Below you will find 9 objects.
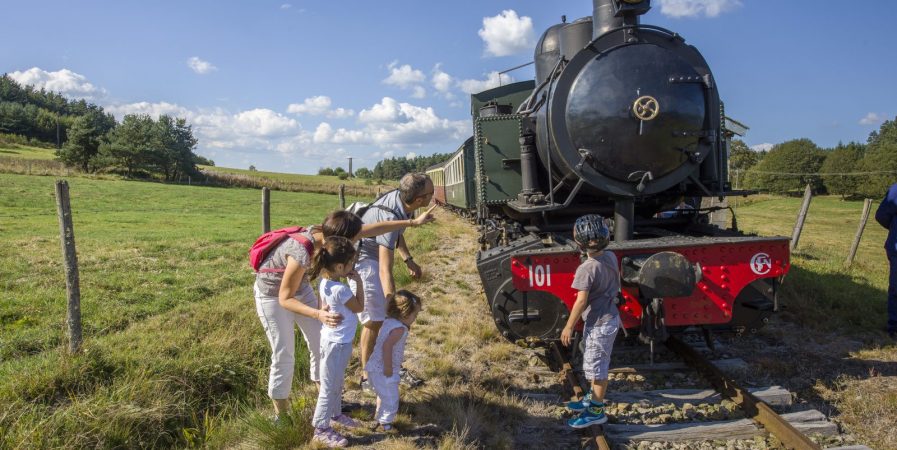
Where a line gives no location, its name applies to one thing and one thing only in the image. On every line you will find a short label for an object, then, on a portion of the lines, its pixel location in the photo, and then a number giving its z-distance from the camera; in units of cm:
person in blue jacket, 519
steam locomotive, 366
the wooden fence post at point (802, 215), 1020
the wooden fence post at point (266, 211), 713
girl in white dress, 322
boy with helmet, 313
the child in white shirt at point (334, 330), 283
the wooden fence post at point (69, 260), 429
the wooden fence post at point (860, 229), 977
